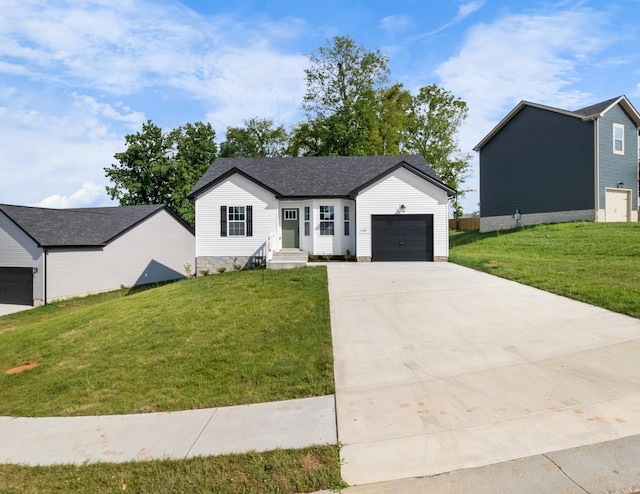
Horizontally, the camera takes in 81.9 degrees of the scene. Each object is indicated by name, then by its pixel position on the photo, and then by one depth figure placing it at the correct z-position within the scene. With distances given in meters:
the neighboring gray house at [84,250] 20.27
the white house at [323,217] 16.97
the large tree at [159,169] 37.12
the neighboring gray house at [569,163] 21.69
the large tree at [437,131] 35.66
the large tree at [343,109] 32.72
